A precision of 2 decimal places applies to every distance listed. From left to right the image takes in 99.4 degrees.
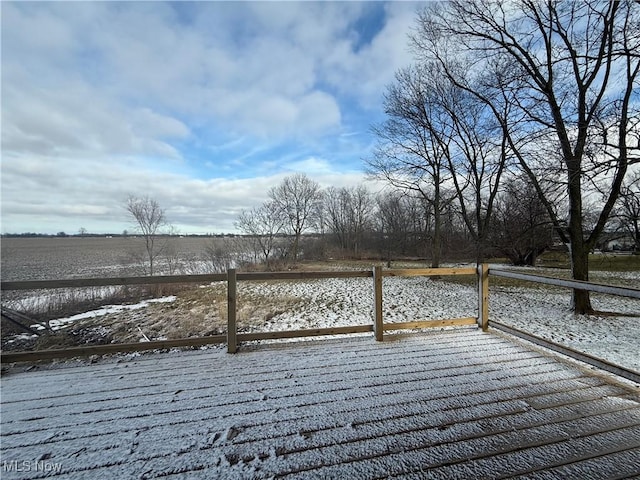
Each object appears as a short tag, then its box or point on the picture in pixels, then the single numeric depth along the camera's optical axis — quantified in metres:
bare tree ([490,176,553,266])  7.48
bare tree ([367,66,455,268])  11.99
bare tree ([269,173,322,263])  25.19
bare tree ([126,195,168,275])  14.77
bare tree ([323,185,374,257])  35.59
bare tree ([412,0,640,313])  5.66
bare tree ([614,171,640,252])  5.93
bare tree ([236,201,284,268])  19.59
